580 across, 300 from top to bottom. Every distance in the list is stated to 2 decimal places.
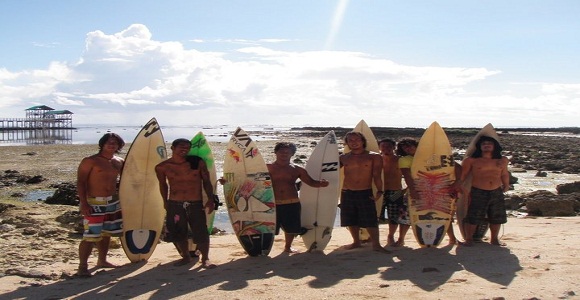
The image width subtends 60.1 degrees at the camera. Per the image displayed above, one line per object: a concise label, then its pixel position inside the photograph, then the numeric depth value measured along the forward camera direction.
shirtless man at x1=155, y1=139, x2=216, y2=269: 5.37
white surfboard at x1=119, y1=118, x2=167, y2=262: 5.77
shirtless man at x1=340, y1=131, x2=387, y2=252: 5.85
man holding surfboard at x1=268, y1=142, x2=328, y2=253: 6.01
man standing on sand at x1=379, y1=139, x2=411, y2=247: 6.18
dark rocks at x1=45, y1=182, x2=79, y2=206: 10.62
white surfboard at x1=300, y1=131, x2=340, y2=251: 6.27
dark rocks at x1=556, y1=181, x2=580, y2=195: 12.26
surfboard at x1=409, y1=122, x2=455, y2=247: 6.13
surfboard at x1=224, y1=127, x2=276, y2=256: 5.99
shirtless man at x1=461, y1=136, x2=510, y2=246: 5.86
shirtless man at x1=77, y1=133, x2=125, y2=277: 5.14
